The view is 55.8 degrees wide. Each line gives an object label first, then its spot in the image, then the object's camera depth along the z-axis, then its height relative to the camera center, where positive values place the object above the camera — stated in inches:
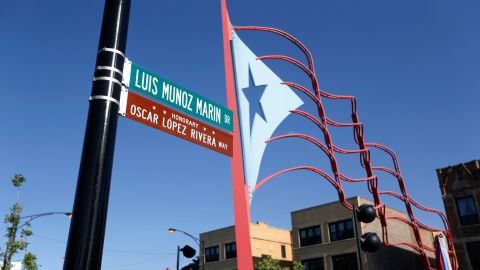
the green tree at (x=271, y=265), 1652.3 +253.2
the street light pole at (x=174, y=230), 1206.9 +274.1
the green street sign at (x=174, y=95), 214.8 +124.4
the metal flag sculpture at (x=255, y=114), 362.0 +221.6
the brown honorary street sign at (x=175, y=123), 212.5 +109.4
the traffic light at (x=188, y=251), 550.0 +102.0
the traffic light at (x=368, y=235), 458.3 +98.3
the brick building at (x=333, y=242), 1584.6 +340.5
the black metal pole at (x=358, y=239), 502.9 +113.8
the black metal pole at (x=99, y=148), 137.6 +60.0
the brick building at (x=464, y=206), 1294.3 +350.7
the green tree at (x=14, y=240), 1024.2 +222.0
